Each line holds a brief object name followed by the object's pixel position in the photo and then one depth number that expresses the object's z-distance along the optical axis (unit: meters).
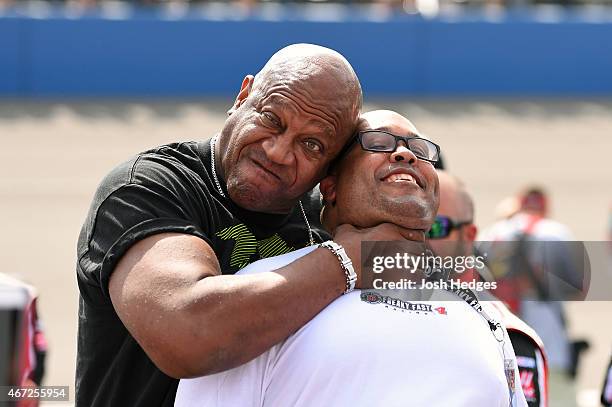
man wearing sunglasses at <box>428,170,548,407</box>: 6.09
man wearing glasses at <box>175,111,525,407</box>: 4.76
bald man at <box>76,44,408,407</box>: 4.67
